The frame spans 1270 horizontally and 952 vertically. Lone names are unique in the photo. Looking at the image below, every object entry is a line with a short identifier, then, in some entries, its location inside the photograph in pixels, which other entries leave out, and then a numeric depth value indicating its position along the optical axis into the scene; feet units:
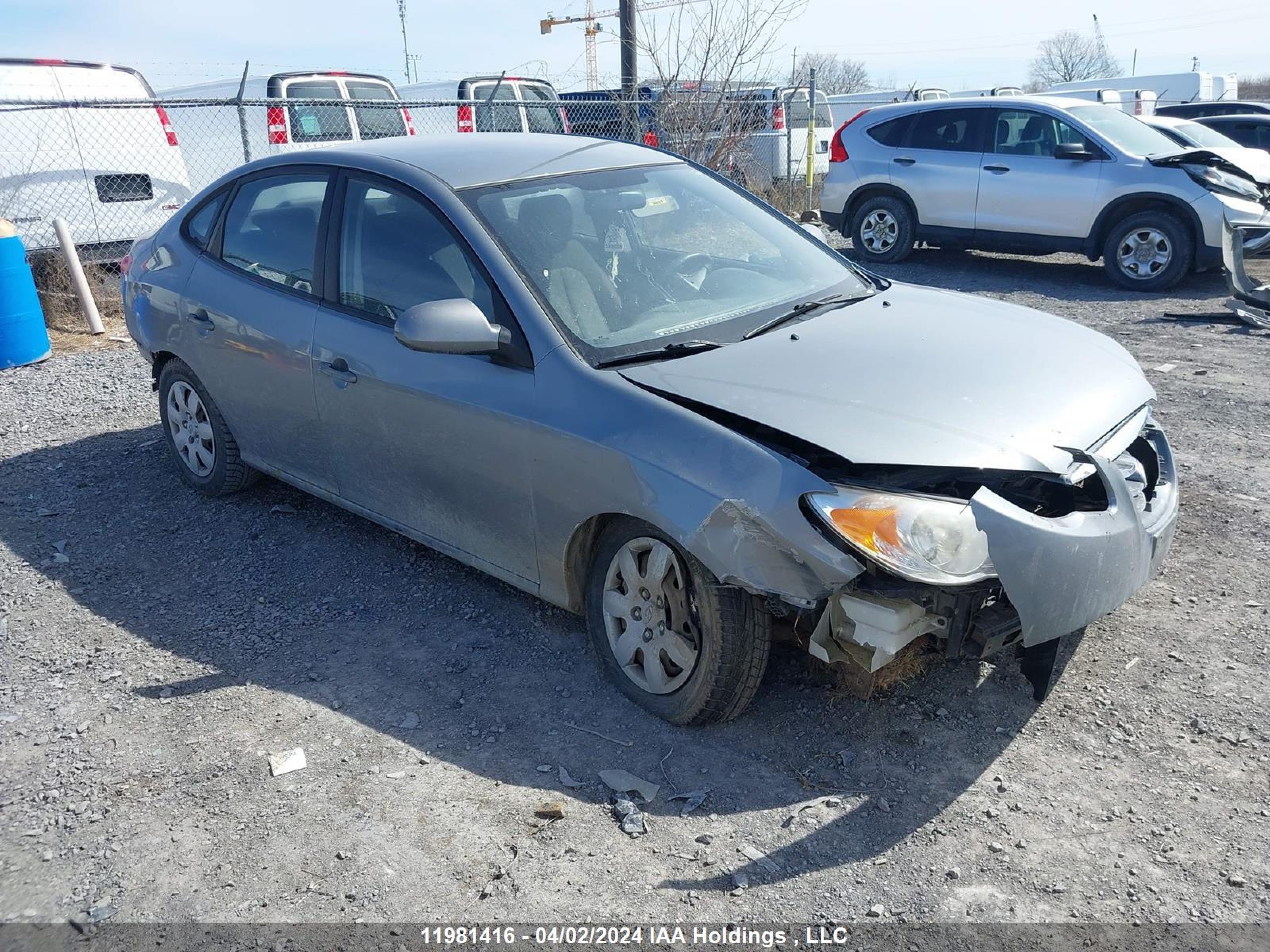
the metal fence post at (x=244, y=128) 31.35
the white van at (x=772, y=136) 44.14
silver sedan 9.62
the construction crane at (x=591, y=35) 48.19
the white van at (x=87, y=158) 29.12
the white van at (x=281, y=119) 37.96
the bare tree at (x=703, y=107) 41.96
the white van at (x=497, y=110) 41.88
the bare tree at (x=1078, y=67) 239.91
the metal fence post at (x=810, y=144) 47.60
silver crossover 32.63
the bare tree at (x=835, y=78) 48.67
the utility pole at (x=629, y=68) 42.70
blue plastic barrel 25.57
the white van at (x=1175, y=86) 86.38
